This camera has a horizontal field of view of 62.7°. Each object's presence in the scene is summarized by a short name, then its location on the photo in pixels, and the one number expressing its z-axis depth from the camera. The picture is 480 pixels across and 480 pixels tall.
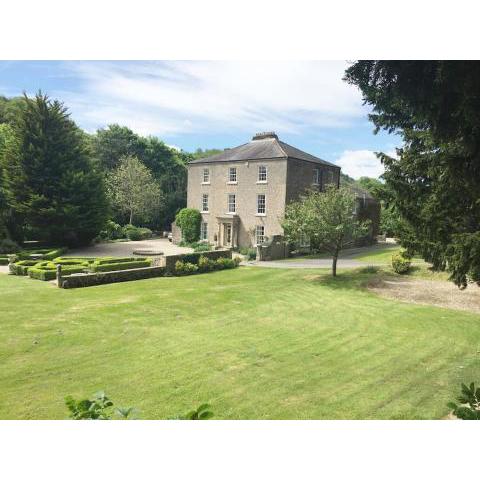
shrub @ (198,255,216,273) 20.83
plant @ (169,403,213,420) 3.48
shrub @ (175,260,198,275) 19.69
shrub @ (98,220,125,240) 30.73
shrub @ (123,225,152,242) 32.97
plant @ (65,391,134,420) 3.58
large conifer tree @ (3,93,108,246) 23.60
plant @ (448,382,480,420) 3.53
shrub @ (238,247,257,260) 25.64
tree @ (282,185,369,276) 18.75
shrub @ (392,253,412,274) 19.83
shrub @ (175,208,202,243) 31.14
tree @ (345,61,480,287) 4.77
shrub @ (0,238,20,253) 23.12
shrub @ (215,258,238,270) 21.75
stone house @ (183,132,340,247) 26.83
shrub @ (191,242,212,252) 27.99
